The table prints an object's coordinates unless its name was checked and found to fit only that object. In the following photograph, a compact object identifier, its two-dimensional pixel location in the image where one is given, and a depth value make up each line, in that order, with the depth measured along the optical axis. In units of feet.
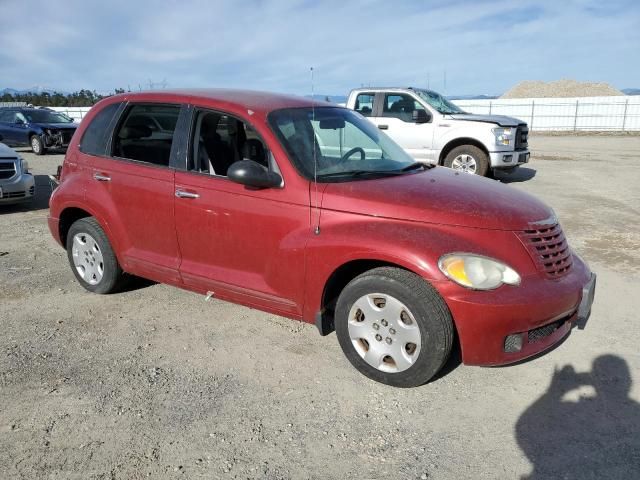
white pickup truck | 34.83
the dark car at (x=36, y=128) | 56.90
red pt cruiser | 9.91
